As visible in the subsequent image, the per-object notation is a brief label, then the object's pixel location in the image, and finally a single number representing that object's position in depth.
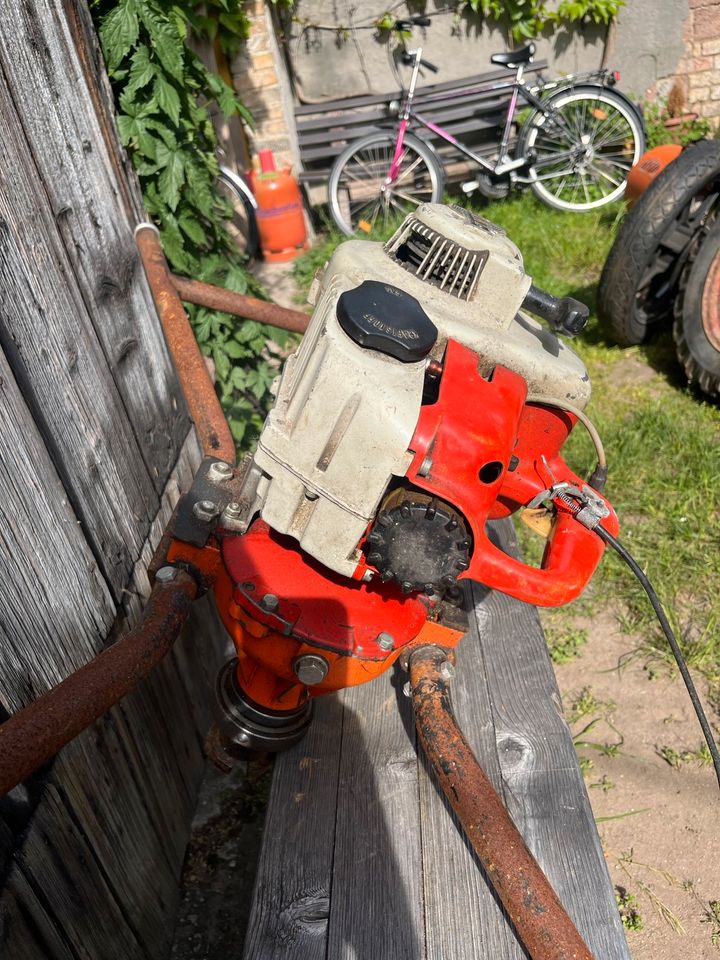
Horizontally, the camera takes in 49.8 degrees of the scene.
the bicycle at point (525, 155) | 5.73
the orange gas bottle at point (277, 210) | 5.64
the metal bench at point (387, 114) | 5.84
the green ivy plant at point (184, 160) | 2.21
